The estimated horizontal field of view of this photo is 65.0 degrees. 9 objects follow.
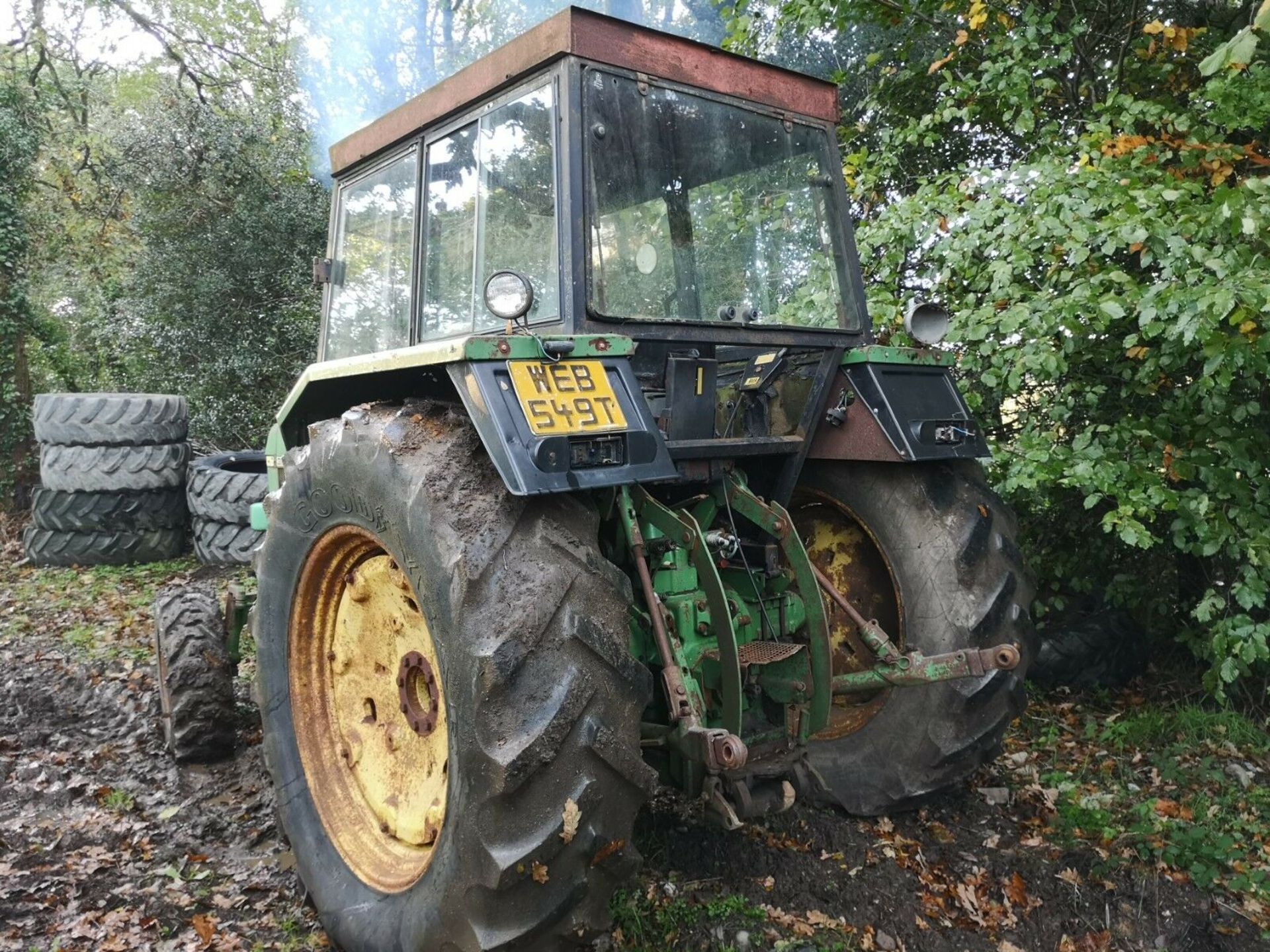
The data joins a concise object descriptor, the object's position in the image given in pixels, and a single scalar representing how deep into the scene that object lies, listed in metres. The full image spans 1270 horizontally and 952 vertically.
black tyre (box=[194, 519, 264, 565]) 7.02
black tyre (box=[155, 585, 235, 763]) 3.80
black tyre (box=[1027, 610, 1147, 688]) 4.81
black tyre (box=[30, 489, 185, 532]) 7.40
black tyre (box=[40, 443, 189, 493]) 7.34
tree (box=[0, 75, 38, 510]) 9.39
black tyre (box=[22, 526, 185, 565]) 7.44
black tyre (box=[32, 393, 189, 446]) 7.36
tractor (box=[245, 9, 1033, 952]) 2.15
